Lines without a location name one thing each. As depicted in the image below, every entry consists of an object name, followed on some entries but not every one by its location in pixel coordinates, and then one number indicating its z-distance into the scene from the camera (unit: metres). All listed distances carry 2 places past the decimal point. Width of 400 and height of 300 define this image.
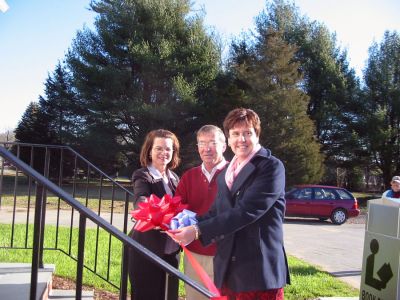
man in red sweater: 3.26
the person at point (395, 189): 8.54
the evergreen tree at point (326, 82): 29.03
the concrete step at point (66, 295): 3.90
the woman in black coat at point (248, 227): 2.31
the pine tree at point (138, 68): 23.50
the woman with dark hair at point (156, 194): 3.08
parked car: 14.93
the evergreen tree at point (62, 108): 25.25
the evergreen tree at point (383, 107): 28.27
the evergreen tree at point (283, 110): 22.41
